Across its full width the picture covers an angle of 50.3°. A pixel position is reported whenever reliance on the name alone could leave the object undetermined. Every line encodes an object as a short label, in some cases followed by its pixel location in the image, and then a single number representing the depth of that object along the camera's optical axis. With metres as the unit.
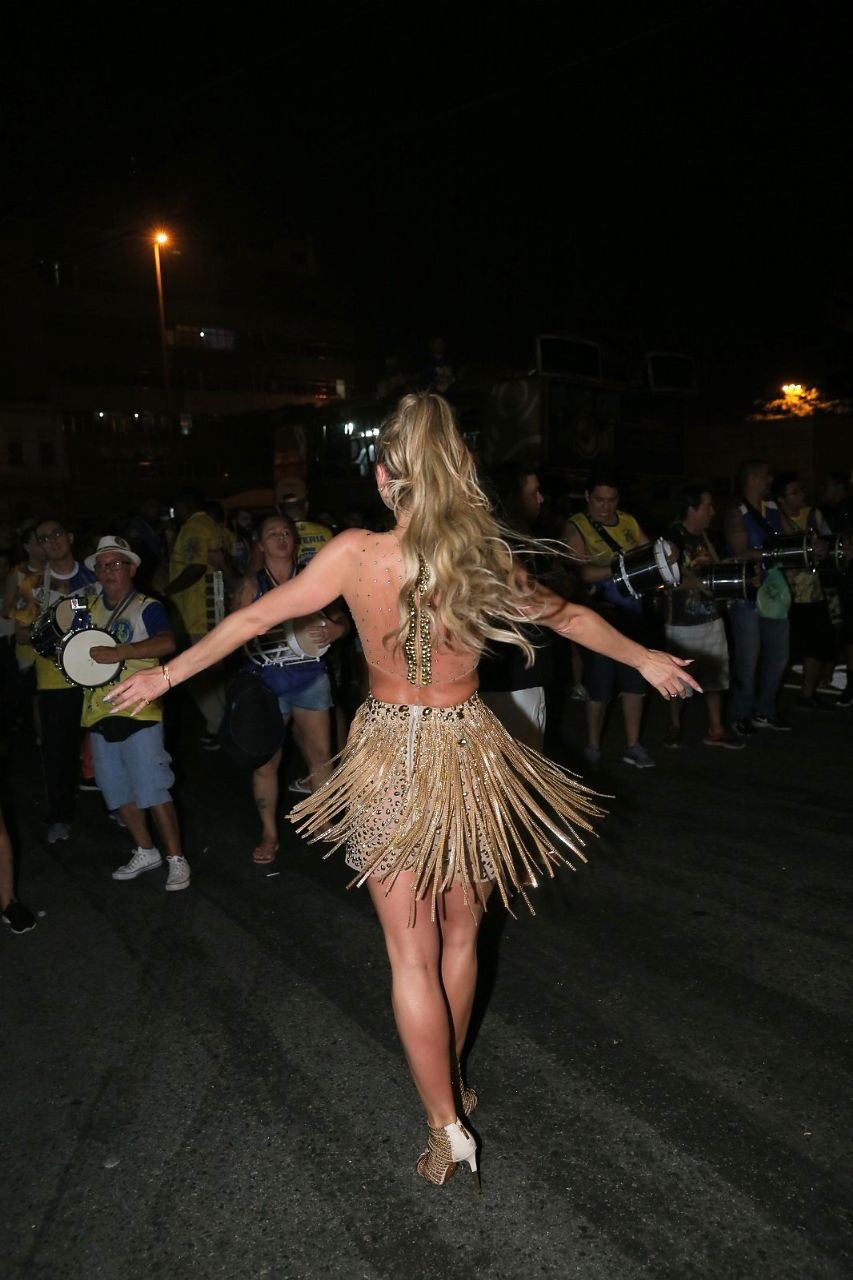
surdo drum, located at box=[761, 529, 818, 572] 6.53
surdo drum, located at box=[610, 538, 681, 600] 4.86
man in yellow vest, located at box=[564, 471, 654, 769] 6.13
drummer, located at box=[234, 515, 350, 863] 4.99
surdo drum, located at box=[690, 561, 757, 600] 6.05
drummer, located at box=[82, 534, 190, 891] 4.81
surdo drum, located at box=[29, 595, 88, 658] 5.00
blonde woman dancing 2.40
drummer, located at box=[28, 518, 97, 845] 5.73
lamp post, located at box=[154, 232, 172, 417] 30.05
